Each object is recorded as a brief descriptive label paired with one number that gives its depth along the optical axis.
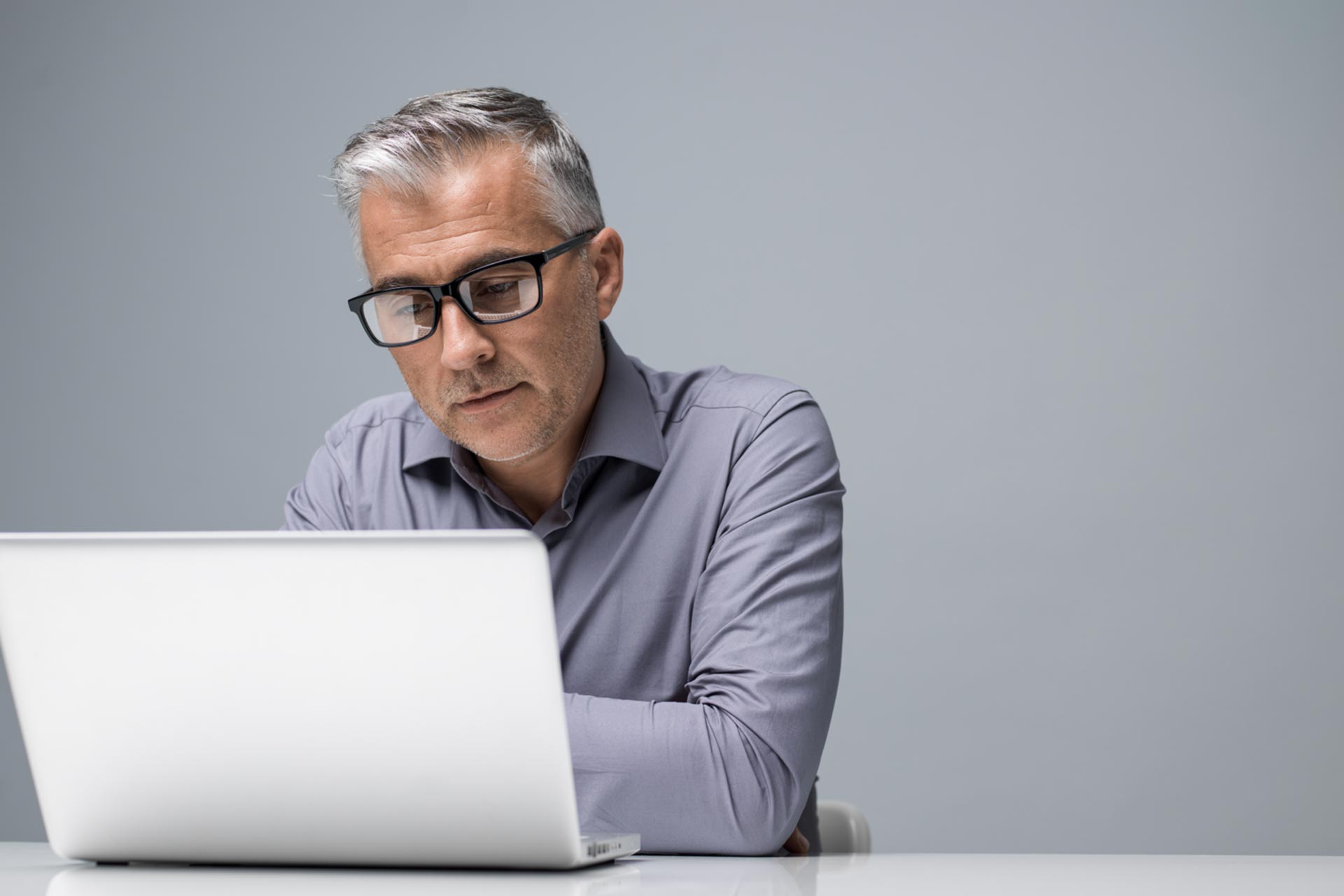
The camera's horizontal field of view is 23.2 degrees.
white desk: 1.81
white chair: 2.42
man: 2.17
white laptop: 1.80
